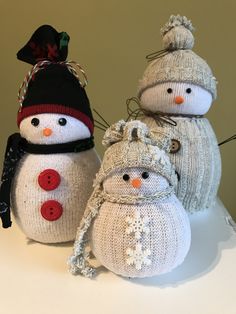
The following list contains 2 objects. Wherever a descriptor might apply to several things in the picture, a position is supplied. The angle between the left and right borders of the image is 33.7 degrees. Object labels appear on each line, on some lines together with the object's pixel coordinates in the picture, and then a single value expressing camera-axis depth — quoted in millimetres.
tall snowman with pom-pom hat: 619
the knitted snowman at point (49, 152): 534
